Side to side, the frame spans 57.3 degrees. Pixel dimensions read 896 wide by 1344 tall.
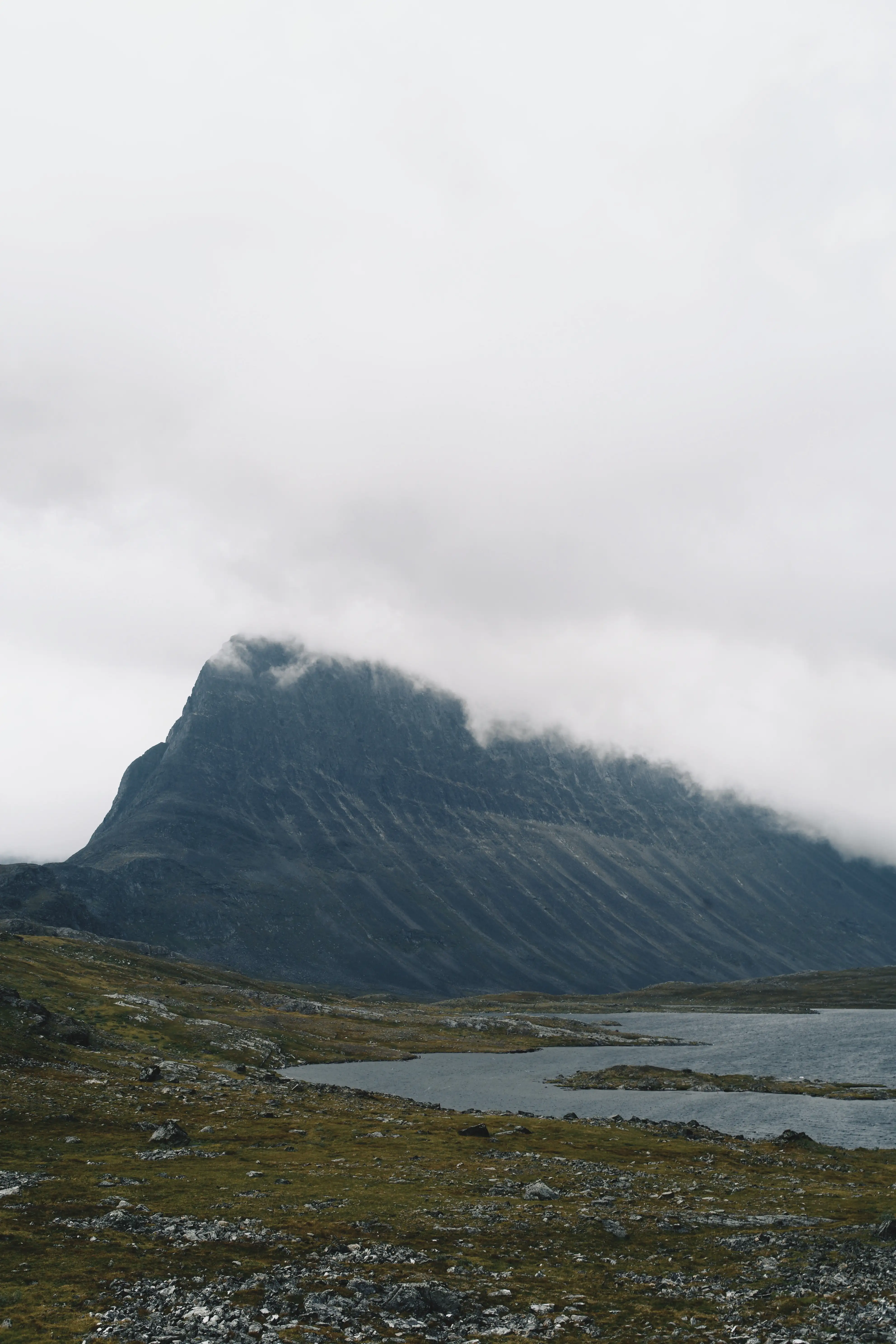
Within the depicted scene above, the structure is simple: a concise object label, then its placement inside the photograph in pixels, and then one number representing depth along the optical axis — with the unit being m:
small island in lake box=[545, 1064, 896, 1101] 118.56
